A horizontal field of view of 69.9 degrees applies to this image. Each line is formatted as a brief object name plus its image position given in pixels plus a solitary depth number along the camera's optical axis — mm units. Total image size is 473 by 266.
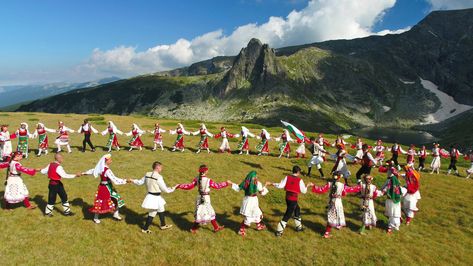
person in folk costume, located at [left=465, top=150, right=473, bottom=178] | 29677
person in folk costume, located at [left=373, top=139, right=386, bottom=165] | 32031
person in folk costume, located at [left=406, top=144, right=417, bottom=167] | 29719
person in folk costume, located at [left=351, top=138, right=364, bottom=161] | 33488
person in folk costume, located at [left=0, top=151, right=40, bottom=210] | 16594
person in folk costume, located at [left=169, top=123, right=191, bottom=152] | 33000
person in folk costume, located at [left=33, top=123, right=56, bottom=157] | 29016
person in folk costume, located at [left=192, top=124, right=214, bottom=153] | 32888
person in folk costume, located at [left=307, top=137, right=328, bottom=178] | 25359
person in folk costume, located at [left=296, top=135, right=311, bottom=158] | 32188
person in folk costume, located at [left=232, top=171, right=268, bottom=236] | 15609
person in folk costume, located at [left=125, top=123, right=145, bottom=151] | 32719
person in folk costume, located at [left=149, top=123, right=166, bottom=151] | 33056
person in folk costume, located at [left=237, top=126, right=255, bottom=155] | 32594
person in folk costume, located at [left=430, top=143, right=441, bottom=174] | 31625
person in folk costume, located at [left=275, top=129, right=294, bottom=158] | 32250
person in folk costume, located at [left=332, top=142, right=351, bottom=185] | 22844
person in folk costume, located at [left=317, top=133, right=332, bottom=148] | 28325
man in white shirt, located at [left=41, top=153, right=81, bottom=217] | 16109
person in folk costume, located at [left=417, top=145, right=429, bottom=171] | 32531
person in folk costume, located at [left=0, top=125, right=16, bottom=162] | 26477
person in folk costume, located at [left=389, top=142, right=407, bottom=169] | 31847
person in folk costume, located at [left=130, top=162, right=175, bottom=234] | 15227
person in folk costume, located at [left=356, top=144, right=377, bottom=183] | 22094
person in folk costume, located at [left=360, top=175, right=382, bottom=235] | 16875
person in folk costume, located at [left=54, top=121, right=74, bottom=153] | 29859
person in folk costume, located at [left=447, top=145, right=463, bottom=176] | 31009
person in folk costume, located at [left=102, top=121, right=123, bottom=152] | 31719
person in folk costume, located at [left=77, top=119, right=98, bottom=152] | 30500
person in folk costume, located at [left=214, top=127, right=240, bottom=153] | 33000
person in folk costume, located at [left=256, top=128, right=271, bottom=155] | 32219
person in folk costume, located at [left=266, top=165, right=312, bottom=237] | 15798
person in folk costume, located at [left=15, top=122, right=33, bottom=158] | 27984
